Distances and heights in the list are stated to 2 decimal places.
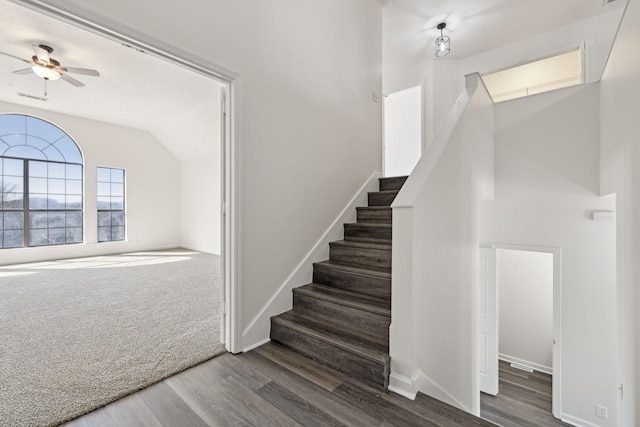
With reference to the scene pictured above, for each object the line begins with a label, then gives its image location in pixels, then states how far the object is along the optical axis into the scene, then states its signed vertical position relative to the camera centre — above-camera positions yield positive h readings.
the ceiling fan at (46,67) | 3.31 +1.83
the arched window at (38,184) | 5.20 +0.60
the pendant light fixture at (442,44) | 4.05 +2.60
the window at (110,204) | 6.27 +0.22
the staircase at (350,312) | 1.80 -0.77
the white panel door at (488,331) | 4.00 -1.74
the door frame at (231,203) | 2.02 +0.08
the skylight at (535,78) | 4.97 +2.64
